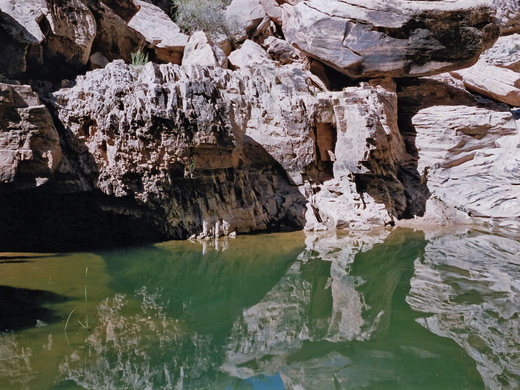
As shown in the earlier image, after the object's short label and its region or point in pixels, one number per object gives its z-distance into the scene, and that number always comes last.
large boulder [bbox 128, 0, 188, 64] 10.91
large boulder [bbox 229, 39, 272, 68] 11.04
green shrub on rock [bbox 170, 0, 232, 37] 12.21
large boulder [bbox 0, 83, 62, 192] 6.81
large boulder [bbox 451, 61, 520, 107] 11.56
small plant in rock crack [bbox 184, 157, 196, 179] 8.05
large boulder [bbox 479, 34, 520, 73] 14.01
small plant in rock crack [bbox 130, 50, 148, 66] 9.22
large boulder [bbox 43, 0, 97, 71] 8.35
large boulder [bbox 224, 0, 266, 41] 12.43
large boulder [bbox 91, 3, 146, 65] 9.67
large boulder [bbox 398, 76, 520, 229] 9.85
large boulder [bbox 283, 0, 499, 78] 10.03
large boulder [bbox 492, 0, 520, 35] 15.52
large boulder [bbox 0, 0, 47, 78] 7.68
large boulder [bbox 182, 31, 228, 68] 10.34
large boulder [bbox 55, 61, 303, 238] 7.68
